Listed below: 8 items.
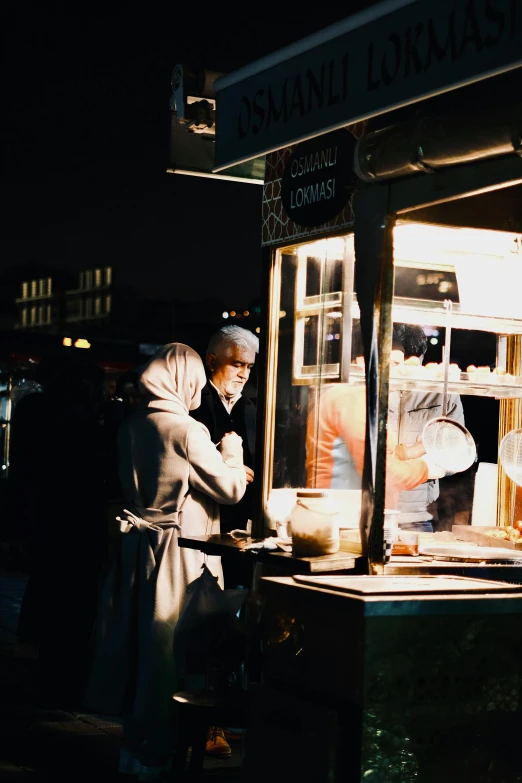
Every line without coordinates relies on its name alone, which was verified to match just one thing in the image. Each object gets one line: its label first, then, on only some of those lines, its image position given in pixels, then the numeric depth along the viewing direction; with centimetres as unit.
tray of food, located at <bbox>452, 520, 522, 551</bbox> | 480
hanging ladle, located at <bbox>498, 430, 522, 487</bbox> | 503
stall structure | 352
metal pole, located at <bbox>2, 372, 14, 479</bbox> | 1527
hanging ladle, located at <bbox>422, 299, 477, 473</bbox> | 472
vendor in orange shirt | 436
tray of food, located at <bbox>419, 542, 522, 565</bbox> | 437
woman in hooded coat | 530
